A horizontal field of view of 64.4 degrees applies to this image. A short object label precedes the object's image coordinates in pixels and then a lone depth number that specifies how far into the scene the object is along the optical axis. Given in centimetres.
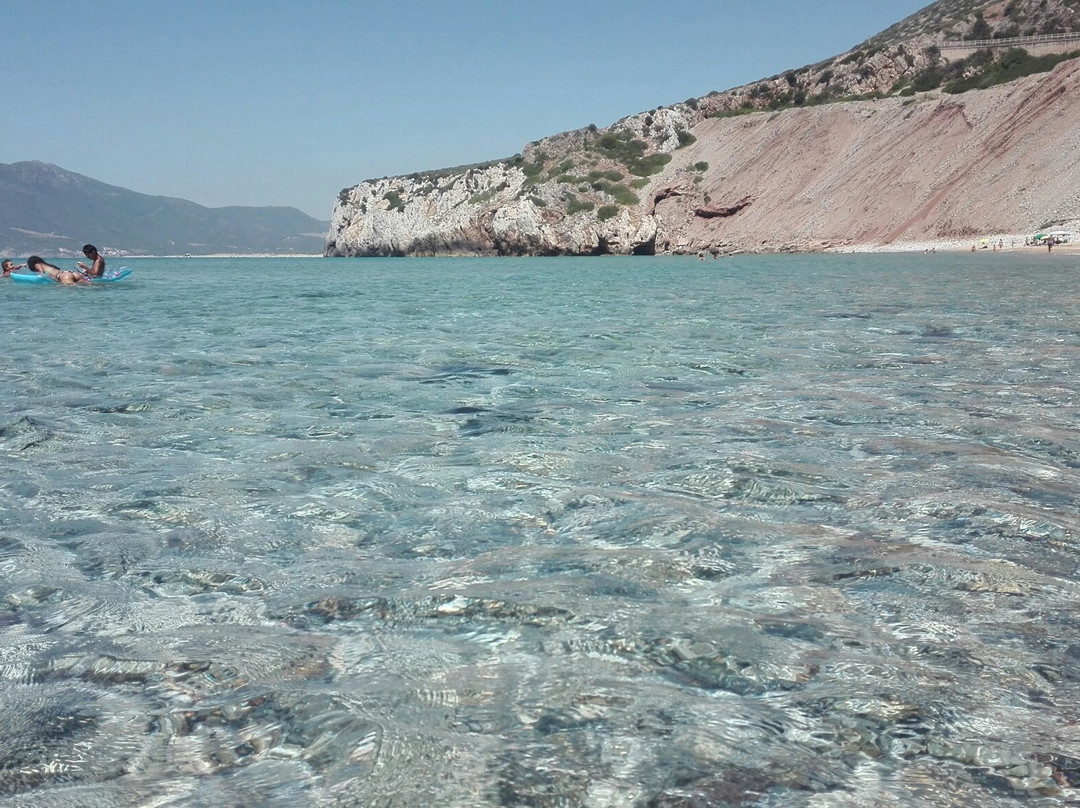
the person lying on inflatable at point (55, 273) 2762
